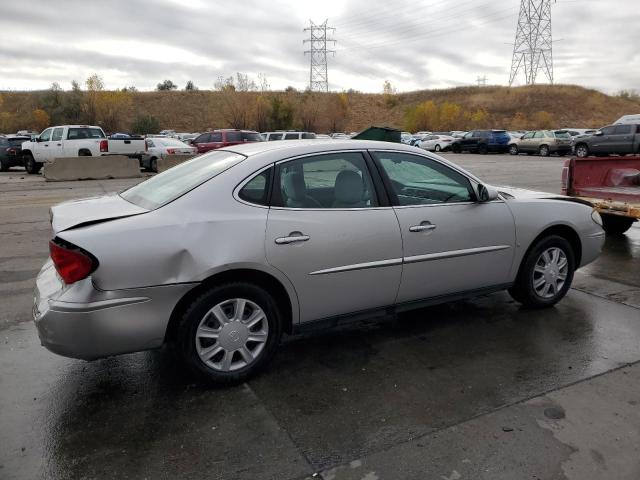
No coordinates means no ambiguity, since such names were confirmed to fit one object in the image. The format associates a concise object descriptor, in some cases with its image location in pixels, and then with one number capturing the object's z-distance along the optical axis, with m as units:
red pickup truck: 8.01
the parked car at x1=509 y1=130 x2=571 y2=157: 31.28
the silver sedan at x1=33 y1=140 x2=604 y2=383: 3.15
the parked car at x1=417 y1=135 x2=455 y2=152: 39.99
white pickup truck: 20.97
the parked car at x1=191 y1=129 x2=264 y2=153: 23.06
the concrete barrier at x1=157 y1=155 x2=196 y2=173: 20.47
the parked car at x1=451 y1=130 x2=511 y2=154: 35.31
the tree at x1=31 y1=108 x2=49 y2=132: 70.81
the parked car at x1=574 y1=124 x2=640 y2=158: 23.17
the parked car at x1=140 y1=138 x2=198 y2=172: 21.86
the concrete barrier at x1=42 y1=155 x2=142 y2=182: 18.52
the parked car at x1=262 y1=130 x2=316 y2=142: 22.72
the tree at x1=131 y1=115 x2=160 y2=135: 68.81
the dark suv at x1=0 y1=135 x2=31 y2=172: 23.23
